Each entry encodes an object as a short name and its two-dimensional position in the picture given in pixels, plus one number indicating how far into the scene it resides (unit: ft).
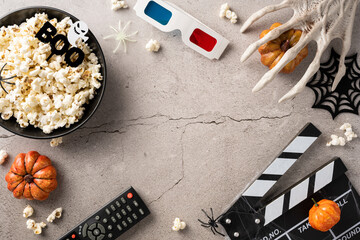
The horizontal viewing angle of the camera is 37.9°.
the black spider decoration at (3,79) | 2.27
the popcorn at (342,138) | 2.52
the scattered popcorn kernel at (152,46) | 2.47
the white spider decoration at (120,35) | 2.50
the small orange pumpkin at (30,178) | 2.40
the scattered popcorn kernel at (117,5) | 2.47
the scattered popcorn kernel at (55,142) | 2.48
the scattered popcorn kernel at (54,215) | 2.49
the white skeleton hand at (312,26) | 2.31
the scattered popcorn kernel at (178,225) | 2.50
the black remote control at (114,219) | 2.44
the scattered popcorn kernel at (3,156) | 2.47
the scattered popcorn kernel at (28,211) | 2.47
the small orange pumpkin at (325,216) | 2.35
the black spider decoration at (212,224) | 2.49
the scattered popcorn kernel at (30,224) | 2.48
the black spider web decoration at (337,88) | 2.51
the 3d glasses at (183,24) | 2.41
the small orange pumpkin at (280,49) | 2.41
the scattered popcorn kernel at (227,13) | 2.48
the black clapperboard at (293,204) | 2.44
